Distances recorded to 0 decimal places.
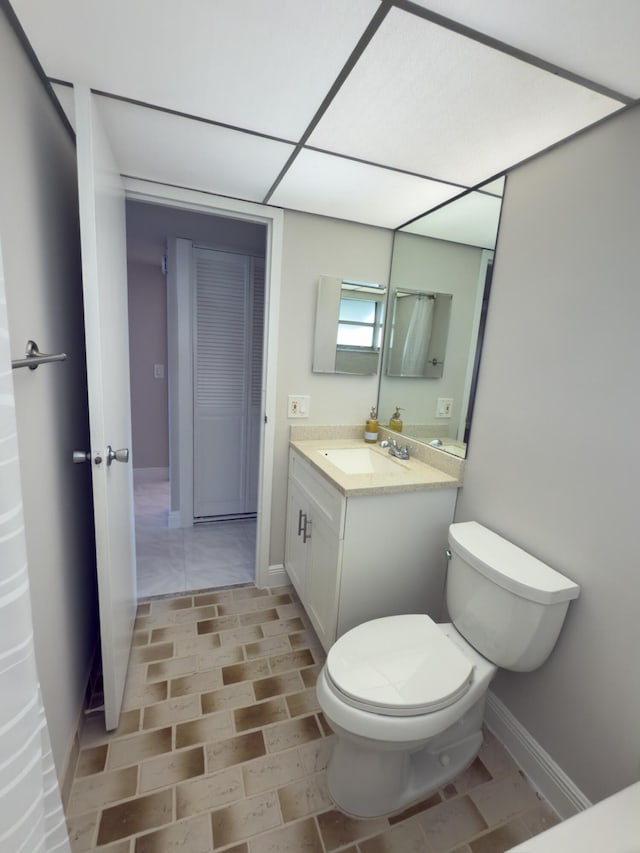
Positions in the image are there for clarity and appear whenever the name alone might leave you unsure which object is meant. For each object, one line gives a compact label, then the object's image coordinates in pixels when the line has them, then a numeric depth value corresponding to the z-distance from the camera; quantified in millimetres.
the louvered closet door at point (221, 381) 2721
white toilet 1048
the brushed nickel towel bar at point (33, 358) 839
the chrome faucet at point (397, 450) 1923
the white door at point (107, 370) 1091
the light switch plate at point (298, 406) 2082
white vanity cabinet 1498
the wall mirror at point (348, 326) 2041
